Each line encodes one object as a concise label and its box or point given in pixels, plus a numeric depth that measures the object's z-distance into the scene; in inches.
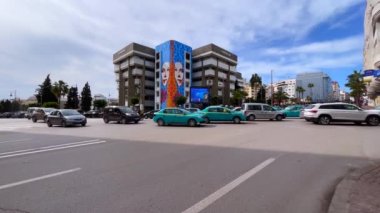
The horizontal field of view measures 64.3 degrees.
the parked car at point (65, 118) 967.6
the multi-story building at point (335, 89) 6765.8
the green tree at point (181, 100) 3029.0
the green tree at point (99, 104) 3444.1
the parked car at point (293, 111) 1390.3
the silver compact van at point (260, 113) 1167.6
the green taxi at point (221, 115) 1022.4
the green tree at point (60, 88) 3191.4
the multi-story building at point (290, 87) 6490.2
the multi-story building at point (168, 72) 3467.0
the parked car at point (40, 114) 1327.5
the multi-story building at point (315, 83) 5354.3
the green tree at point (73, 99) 3946.9
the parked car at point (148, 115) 1714.1
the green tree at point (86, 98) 4088.1
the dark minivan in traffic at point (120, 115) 1095.2
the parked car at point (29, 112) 1772.9
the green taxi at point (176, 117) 895.1
